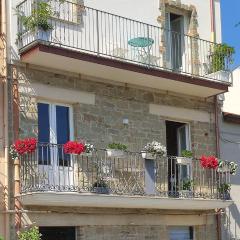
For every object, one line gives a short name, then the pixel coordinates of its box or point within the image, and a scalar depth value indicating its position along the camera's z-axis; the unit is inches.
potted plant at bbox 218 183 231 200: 686.4
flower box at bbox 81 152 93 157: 579.7
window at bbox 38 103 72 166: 587.5
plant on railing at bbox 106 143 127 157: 606.5
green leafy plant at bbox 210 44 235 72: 715.4
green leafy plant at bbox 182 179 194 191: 671.1
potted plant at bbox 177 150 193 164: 660.7
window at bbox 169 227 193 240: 679.2
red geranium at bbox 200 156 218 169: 671.8
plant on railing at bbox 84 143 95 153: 578.6
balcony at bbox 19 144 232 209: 567.8
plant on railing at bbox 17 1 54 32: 576.1
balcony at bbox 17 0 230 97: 586.2
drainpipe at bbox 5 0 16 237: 556.7
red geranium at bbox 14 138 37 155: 547.5
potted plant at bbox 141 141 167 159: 625.9
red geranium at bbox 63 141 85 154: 568.4
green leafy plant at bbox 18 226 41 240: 538.9
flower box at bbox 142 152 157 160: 624.7
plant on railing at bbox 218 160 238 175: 684.7
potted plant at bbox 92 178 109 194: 595.5
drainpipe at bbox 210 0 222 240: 703.7
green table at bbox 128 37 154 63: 663.1
